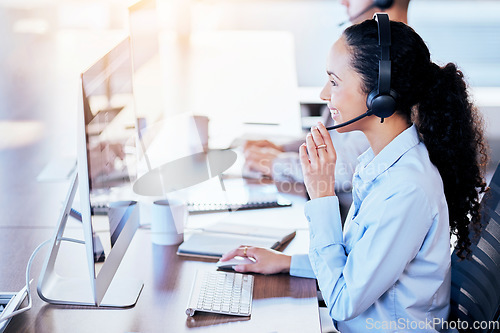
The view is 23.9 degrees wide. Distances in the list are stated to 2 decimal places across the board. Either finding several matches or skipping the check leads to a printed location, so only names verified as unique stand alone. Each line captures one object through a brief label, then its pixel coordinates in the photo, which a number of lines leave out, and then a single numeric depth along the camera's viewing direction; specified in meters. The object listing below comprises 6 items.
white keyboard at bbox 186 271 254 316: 2.30
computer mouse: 2.46
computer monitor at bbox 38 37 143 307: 2.20
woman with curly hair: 2.27
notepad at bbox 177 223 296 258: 2.54
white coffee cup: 2.57
